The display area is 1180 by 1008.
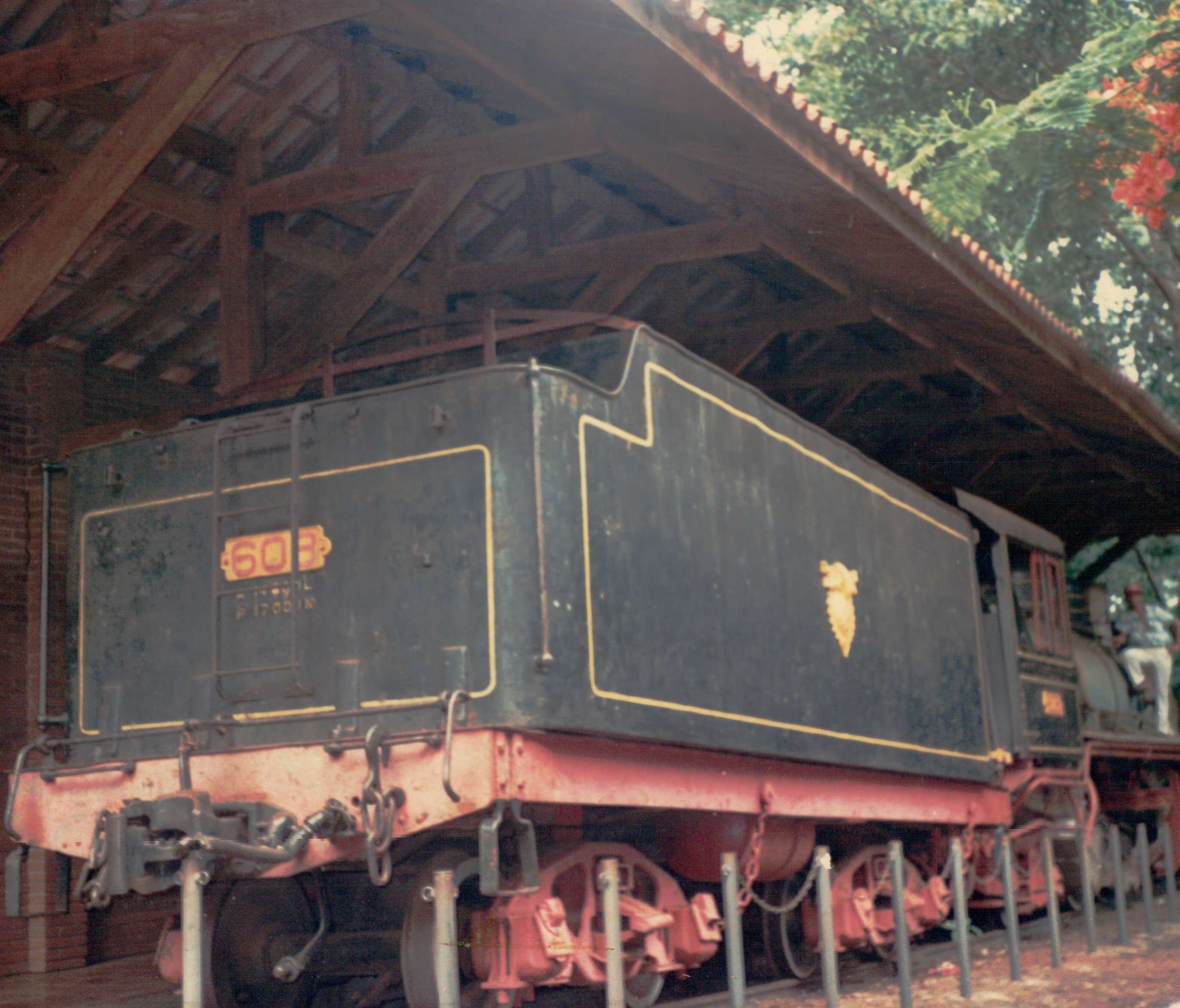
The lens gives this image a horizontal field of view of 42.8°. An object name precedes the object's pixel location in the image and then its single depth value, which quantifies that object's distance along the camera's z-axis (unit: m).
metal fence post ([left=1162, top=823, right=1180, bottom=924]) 10.55
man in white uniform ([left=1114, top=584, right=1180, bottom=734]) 13.70
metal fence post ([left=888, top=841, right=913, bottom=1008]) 6.57
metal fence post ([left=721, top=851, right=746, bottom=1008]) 5.64
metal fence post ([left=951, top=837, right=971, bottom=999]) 7.12
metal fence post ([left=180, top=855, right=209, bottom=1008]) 4.50
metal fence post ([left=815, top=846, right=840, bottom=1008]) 6.07
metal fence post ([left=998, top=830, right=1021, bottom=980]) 7.75
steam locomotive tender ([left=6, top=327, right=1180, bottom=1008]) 5.12
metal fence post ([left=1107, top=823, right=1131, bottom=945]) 9.14
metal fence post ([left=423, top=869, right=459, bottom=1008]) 4.54
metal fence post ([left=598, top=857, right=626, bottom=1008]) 5.09
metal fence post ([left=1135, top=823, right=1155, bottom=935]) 9.91
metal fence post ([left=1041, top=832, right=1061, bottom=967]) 8.36
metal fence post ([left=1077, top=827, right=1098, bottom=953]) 8.94
